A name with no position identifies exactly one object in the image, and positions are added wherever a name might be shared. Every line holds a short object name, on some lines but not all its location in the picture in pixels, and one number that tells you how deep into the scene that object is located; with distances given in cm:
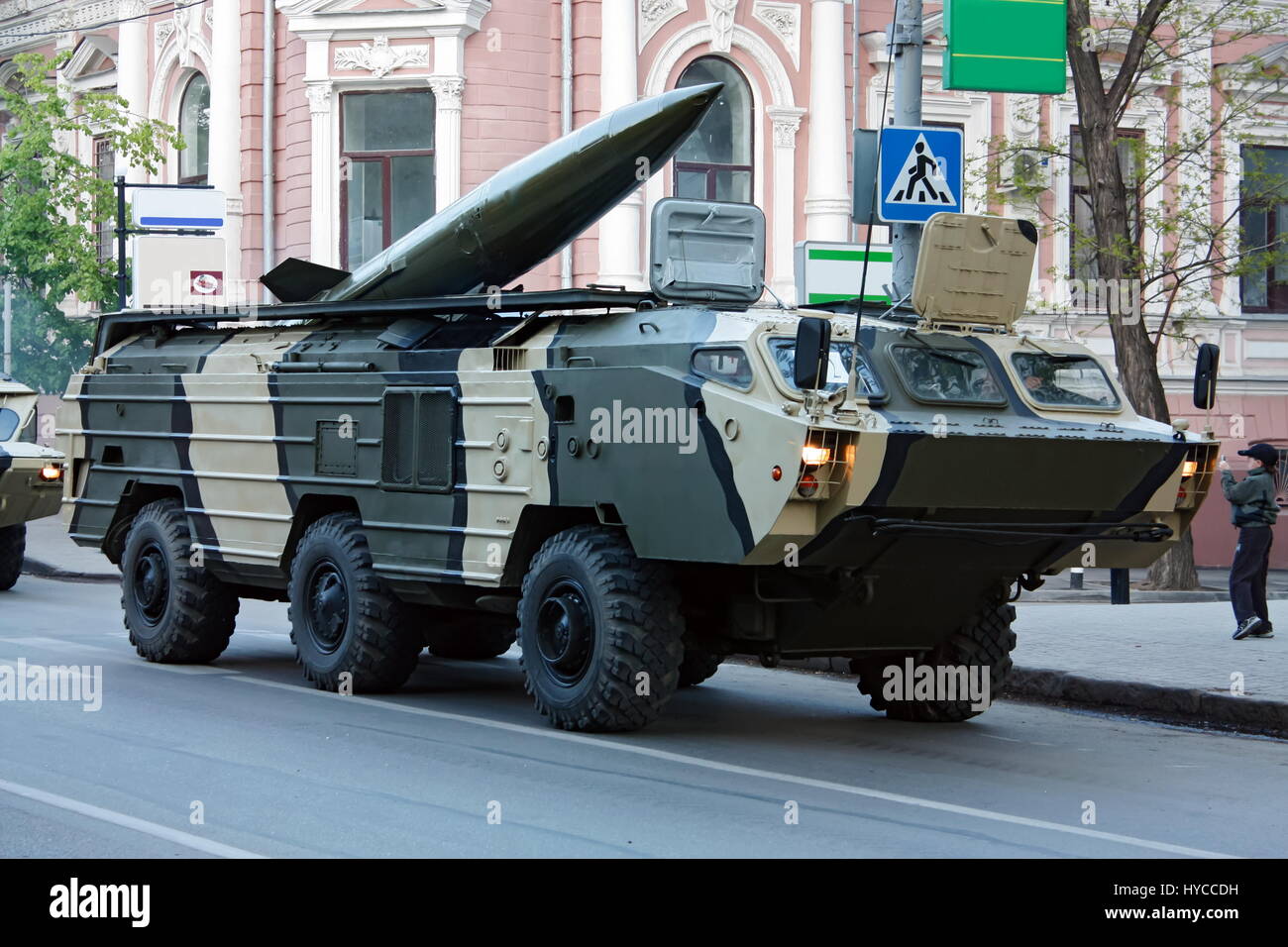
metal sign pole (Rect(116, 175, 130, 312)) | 2200
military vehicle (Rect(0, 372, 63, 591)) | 1873
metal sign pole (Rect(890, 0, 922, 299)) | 1334
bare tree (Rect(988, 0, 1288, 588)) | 2133
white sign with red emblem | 2330
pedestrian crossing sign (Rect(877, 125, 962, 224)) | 1273
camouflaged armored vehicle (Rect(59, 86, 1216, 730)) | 947
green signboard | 1321
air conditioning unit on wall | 2238
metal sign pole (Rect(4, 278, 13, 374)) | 3272
